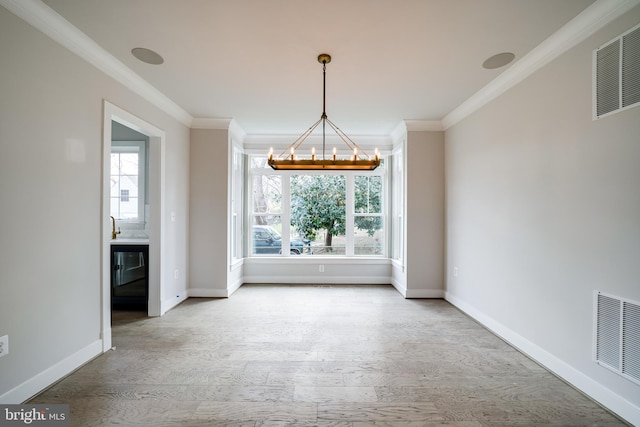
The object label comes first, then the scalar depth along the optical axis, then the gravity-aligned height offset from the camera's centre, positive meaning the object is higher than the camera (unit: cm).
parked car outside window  545 -49
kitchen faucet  416 -25
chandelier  270 +47
